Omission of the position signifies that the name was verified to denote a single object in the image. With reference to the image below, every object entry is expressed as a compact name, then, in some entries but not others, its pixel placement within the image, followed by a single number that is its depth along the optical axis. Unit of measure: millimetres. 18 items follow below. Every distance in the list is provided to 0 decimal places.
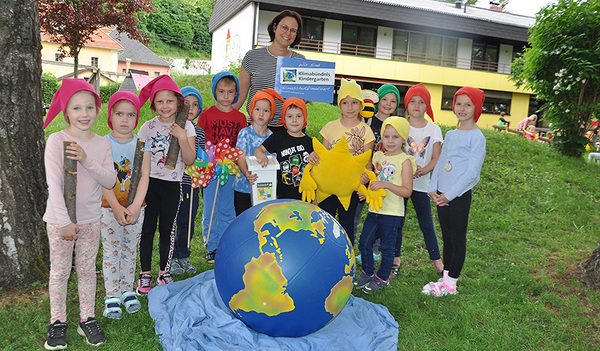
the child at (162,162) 4172
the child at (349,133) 4633
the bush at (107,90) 25809
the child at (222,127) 4934
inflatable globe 3092
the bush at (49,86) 30000
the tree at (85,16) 13797
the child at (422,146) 4895
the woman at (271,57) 5027
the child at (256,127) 4574
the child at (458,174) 4426
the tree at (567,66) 10375
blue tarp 3361
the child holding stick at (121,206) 3771
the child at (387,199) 4516
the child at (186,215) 4867
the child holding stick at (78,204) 3166
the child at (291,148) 4531
